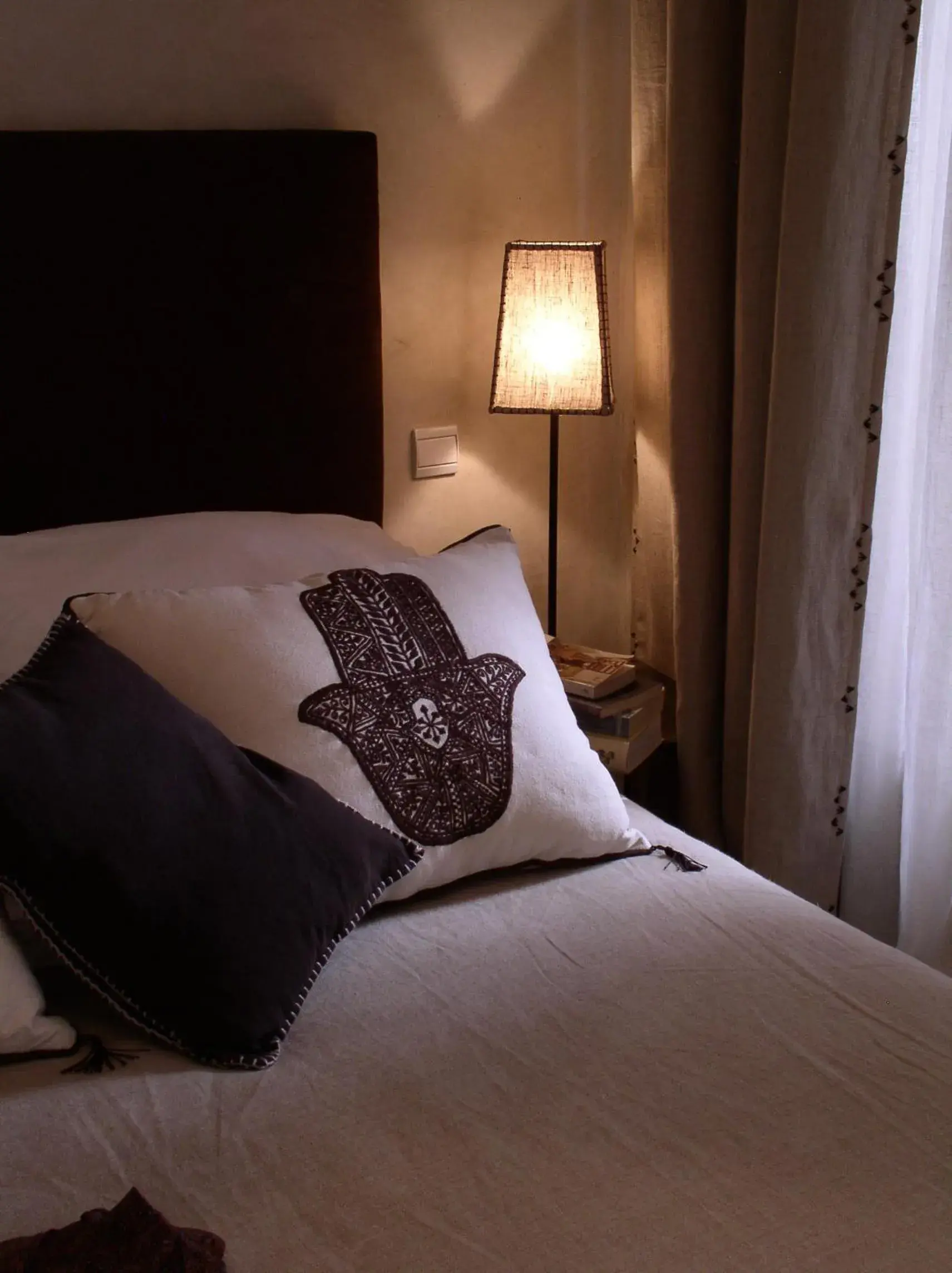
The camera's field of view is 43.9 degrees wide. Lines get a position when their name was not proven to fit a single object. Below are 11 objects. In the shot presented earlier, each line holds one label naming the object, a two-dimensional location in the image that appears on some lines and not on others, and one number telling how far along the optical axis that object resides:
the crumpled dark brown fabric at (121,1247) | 0.83
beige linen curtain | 1.68
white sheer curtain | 1.70
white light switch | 2.18
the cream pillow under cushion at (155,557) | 1.48
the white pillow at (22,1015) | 1.10
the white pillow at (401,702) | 1.33
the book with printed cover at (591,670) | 1.93
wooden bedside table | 2.21
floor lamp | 1.97
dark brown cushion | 1.11
